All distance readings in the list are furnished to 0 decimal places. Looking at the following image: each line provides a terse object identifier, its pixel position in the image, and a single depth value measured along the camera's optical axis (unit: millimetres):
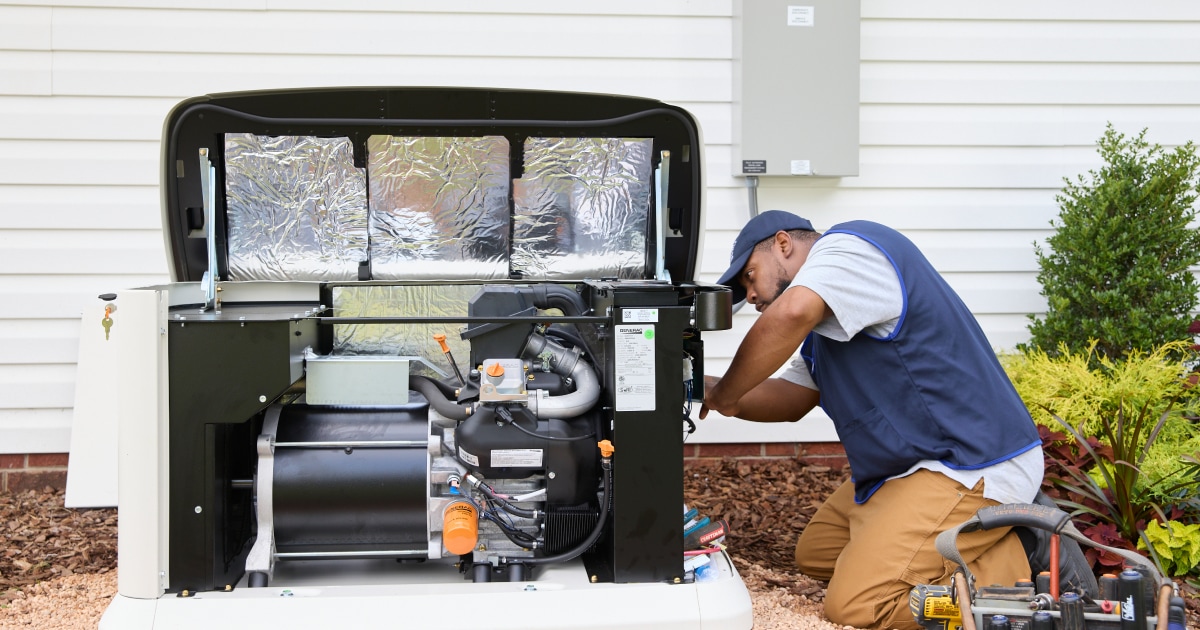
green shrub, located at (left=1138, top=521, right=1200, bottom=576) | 3365
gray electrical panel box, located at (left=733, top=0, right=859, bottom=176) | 4871
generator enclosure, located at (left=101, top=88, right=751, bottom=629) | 2512
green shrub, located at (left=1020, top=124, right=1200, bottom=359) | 4578
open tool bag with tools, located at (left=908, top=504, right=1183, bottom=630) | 2129
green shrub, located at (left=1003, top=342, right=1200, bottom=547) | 3543
